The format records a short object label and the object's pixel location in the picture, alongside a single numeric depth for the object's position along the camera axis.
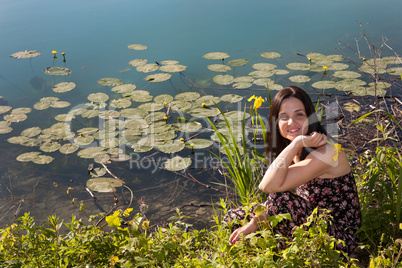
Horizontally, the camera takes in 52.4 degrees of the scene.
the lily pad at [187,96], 4.02
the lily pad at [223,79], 4.30
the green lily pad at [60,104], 4.05
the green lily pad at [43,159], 3.38
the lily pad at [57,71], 4.61
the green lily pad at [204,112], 3.76
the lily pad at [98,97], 4.08
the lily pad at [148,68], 4.57
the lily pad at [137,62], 4.73
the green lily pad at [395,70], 4.37
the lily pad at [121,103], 3.94
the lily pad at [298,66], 4.52
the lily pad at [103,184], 3.10
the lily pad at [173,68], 4.57
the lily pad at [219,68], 4.57
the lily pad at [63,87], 4.29
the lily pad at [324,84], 4.19
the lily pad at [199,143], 3.44
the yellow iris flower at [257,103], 2.31
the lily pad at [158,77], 4.36
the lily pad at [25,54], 5.00
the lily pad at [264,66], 4.55
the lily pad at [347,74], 4.34
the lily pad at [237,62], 4.68
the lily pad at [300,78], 4.30
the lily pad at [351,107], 3.78
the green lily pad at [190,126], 3.62
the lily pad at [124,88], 4.19
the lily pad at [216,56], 4.87
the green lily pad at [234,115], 3.71
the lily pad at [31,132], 3.70
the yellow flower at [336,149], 1.82
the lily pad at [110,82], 4.34
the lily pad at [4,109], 4.09
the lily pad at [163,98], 4.02
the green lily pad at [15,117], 3.94
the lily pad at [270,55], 4.85
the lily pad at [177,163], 3.25
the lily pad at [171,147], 3.38
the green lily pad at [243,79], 4.29
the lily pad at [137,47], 5.11
